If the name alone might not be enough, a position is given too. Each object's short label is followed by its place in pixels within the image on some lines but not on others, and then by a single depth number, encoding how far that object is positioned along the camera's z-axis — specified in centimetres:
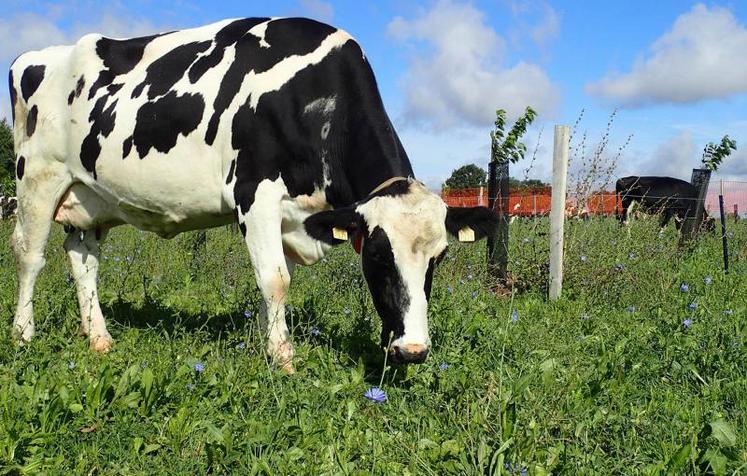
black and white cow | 401
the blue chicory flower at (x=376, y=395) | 293
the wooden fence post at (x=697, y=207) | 968
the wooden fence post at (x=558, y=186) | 702
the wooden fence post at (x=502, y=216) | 727
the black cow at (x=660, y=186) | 1764
